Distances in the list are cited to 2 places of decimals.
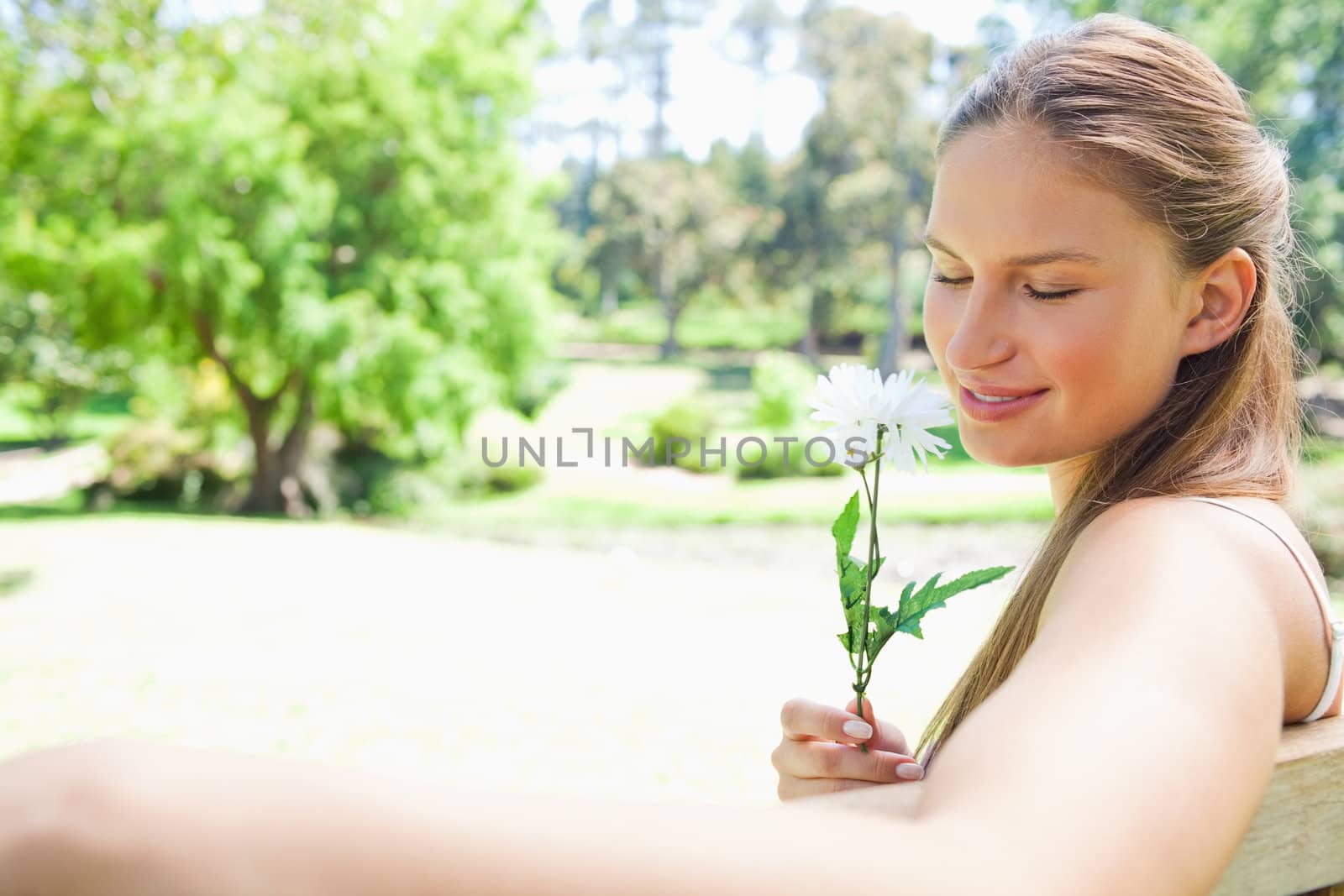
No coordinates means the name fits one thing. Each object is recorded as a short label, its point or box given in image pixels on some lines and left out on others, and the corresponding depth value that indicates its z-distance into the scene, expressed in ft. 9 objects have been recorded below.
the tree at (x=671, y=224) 81.30
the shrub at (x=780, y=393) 51.42
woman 1.08
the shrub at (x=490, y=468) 43.55
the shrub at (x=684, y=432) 49.65
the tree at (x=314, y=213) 31.81
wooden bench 1.79
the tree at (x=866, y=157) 67.15
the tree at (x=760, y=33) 89.66
